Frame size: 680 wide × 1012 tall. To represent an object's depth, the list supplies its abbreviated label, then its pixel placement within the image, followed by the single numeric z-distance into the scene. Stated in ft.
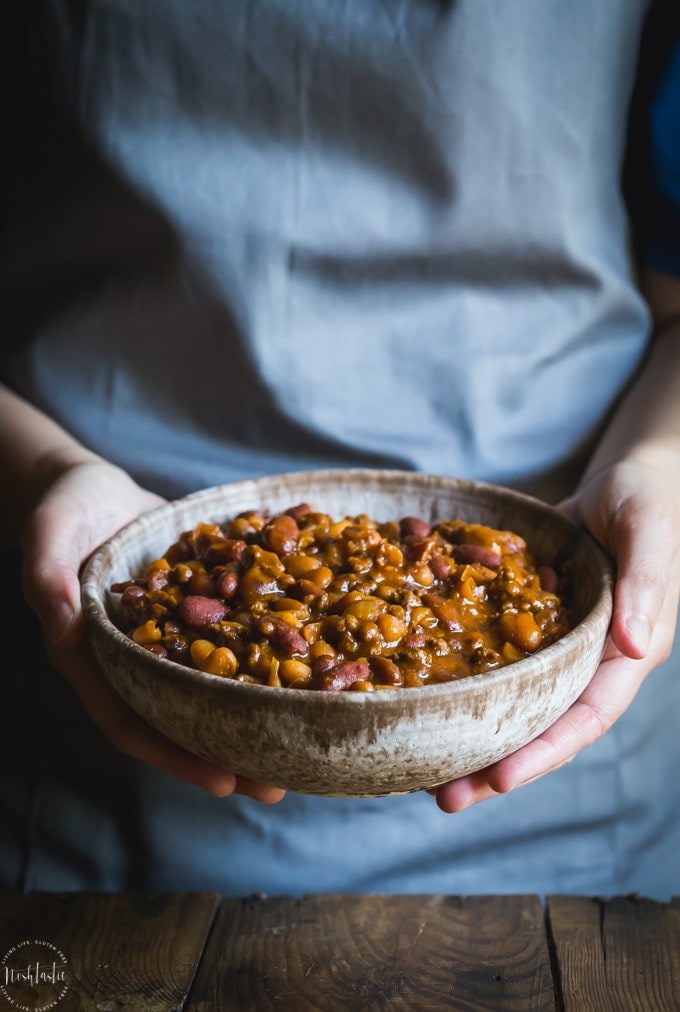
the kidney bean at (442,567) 2.17
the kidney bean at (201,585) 2.15
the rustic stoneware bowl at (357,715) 1.82
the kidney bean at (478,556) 2.20
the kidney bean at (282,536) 2.22
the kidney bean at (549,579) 2.24
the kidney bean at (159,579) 2.19
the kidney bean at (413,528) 2.31
